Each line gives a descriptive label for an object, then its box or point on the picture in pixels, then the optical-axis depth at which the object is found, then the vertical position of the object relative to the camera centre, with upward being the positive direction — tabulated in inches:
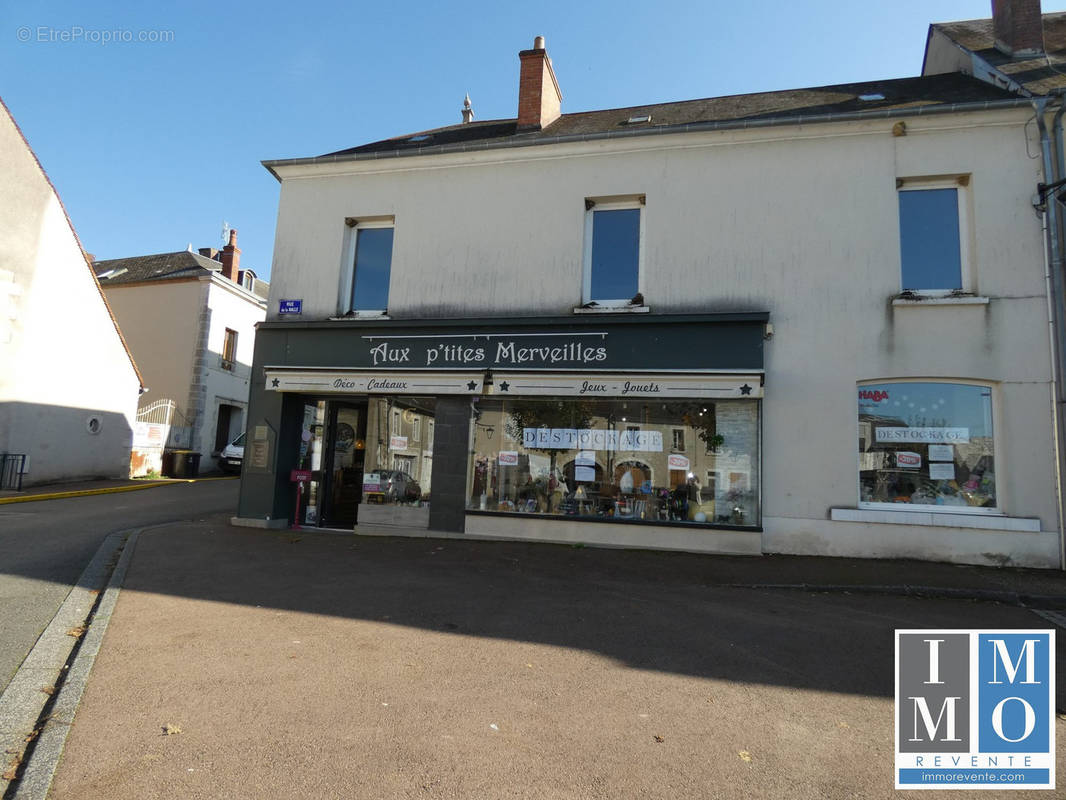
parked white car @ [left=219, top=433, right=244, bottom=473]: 853.8 -0.6
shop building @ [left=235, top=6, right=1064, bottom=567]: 318.7 +82.4
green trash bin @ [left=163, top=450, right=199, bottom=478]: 778.2 -12.3
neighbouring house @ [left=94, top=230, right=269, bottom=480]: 884.6 +169.5
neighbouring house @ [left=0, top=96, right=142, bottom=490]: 571.5 +103.9
